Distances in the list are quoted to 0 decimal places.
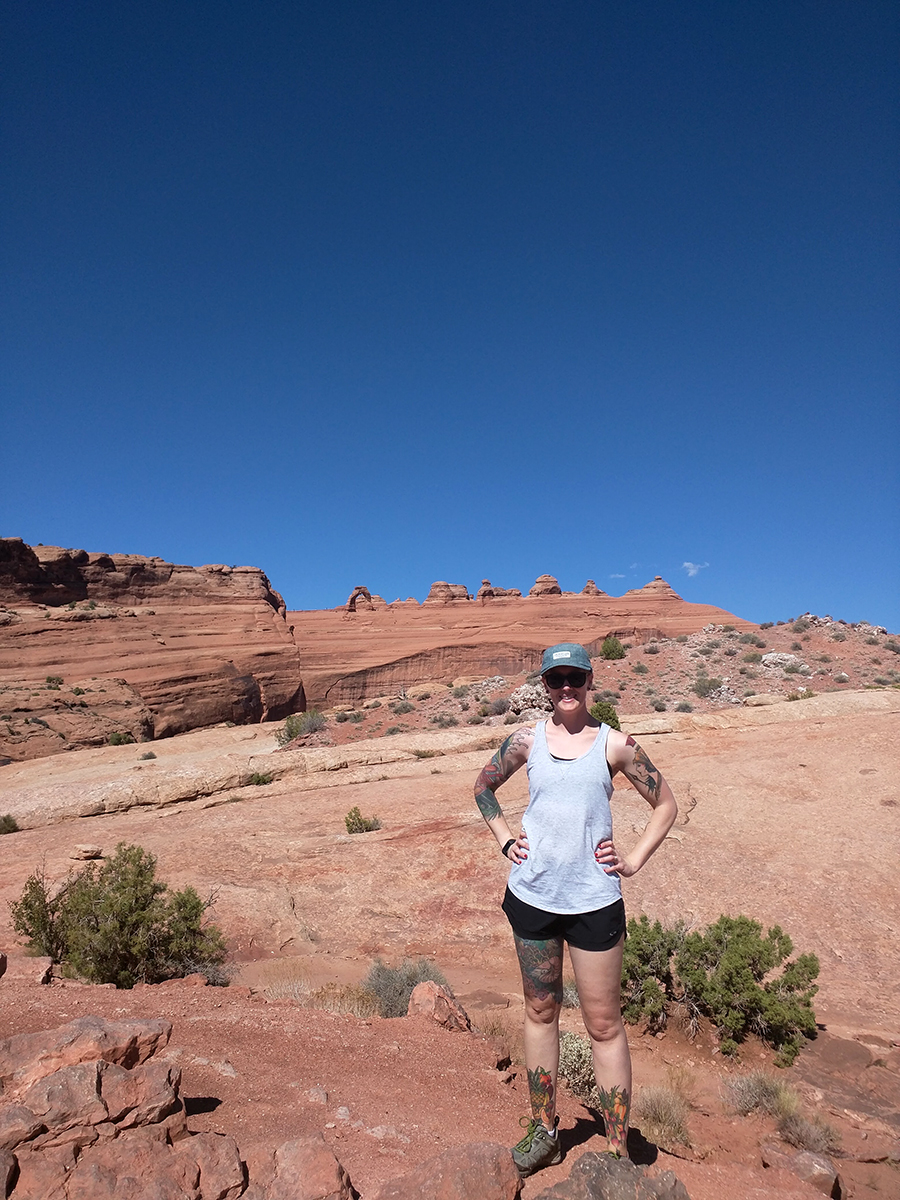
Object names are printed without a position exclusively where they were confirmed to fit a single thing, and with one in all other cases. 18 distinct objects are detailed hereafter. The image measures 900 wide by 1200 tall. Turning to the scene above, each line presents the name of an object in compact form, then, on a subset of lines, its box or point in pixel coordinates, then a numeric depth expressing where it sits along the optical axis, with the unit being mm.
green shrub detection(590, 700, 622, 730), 14270
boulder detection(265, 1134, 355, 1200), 2242
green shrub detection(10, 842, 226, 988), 5480
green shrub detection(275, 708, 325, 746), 22619
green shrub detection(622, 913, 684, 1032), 5500
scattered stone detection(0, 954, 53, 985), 4684
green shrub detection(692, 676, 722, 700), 24983
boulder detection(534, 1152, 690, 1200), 2309
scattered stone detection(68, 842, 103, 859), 9102
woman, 2590
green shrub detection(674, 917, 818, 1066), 5156
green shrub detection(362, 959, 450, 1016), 5340
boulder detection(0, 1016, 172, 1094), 2527
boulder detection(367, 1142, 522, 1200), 2312
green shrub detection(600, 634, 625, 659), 30891
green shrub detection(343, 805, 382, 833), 10336
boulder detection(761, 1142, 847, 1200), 3086
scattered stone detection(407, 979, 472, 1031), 4527
